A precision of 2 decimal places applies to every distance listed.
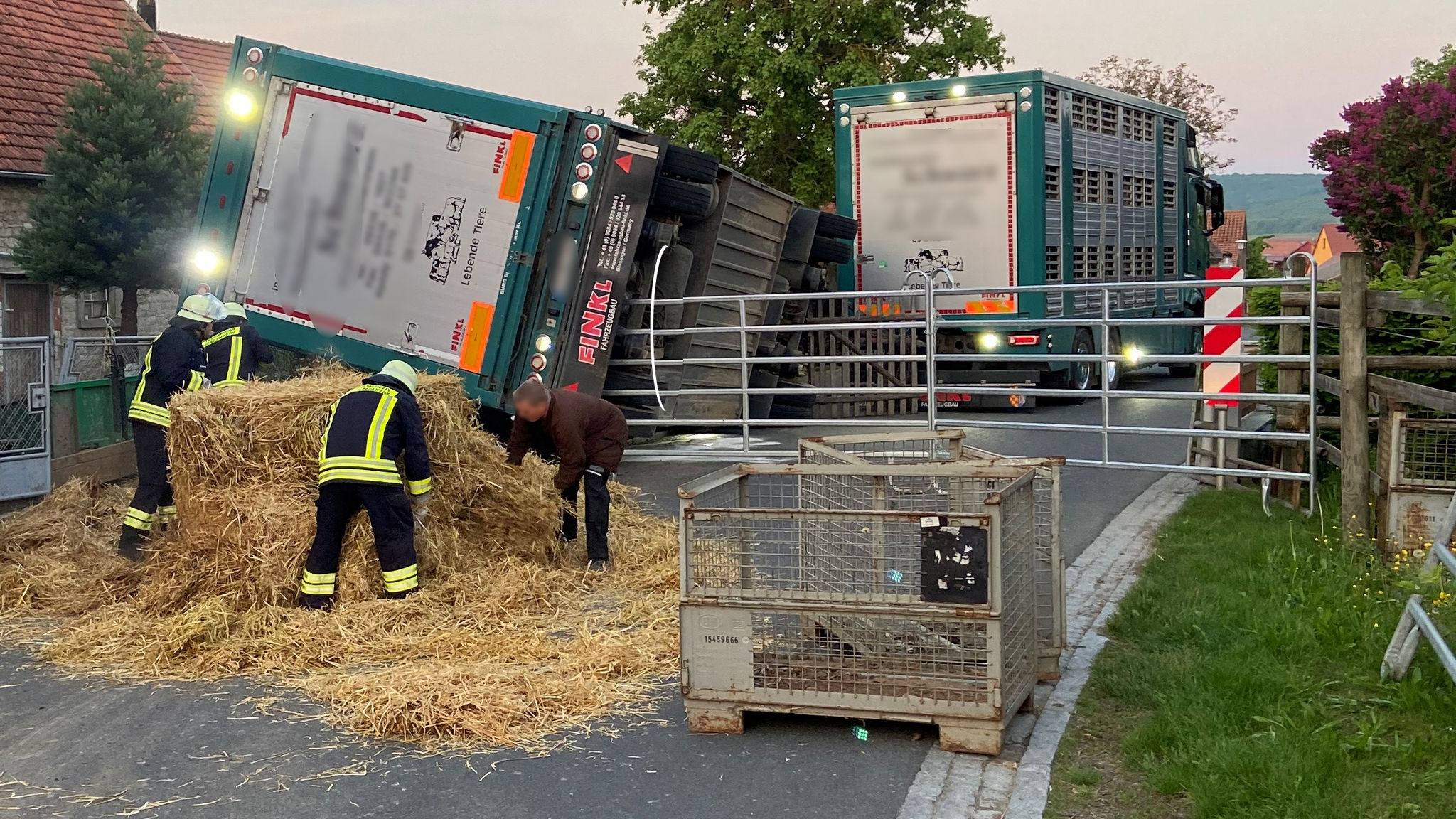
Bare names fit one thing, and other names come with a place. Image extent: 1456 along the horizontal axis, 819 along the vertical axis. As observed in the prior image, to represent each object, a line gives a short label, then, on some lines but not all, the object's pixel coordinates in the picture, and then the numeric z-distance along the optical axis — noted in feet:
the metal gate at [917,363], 31.19
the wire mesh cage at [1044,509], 19.53
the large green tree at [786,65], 89.76
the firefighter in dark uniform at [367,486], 23.54
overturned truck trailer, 36.01
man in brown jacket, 26.61
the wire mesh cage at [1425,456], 24.08
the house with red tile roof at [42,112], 66.74
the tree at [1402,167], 61.05
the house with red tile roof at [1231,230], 243.25
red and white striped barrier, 34.53
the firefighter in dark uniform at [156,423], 28.89
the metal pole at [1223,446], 33.96
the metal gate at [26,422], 32.58
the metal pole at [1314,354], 30.30
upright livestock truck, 47.98
